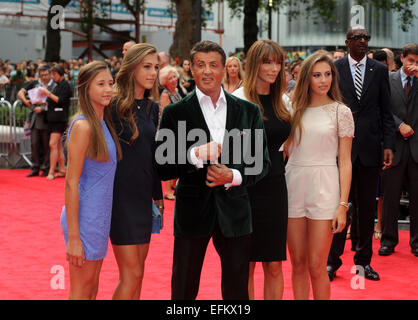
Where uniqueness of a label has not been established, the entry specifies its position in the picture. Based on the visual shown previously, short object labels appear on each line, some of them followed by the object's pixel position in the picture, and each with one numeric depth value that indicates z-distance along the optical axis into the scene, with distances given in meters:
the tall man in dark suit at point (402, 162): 7.67
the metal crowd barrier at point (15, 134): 14.41
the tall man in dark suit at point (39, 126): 13.34
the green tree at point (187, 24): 18.39
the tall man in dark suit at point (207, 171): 3.88
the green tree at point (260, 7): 23.31
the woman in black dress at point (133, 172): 4.20
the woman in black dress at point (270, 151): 4.65
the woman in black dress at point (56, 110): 13.08
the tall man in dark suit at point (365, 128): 6.40
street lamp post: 27.41
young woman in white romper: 4.80
